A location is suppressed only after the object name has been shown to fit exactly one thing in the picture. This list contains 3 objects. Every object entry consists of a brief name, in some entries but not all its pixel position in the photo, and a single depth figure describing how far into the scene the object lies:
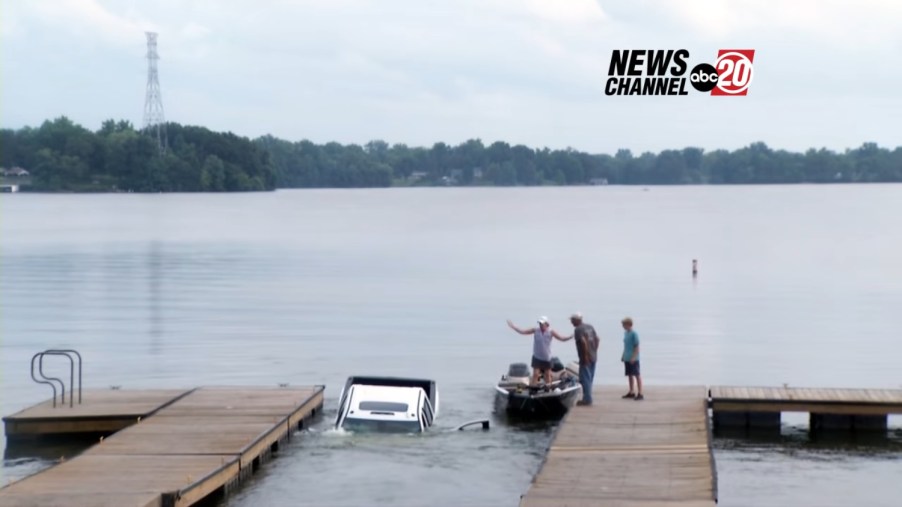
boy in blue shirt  30.61
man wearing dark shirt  30.39
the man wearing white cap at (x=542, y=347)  32.56
